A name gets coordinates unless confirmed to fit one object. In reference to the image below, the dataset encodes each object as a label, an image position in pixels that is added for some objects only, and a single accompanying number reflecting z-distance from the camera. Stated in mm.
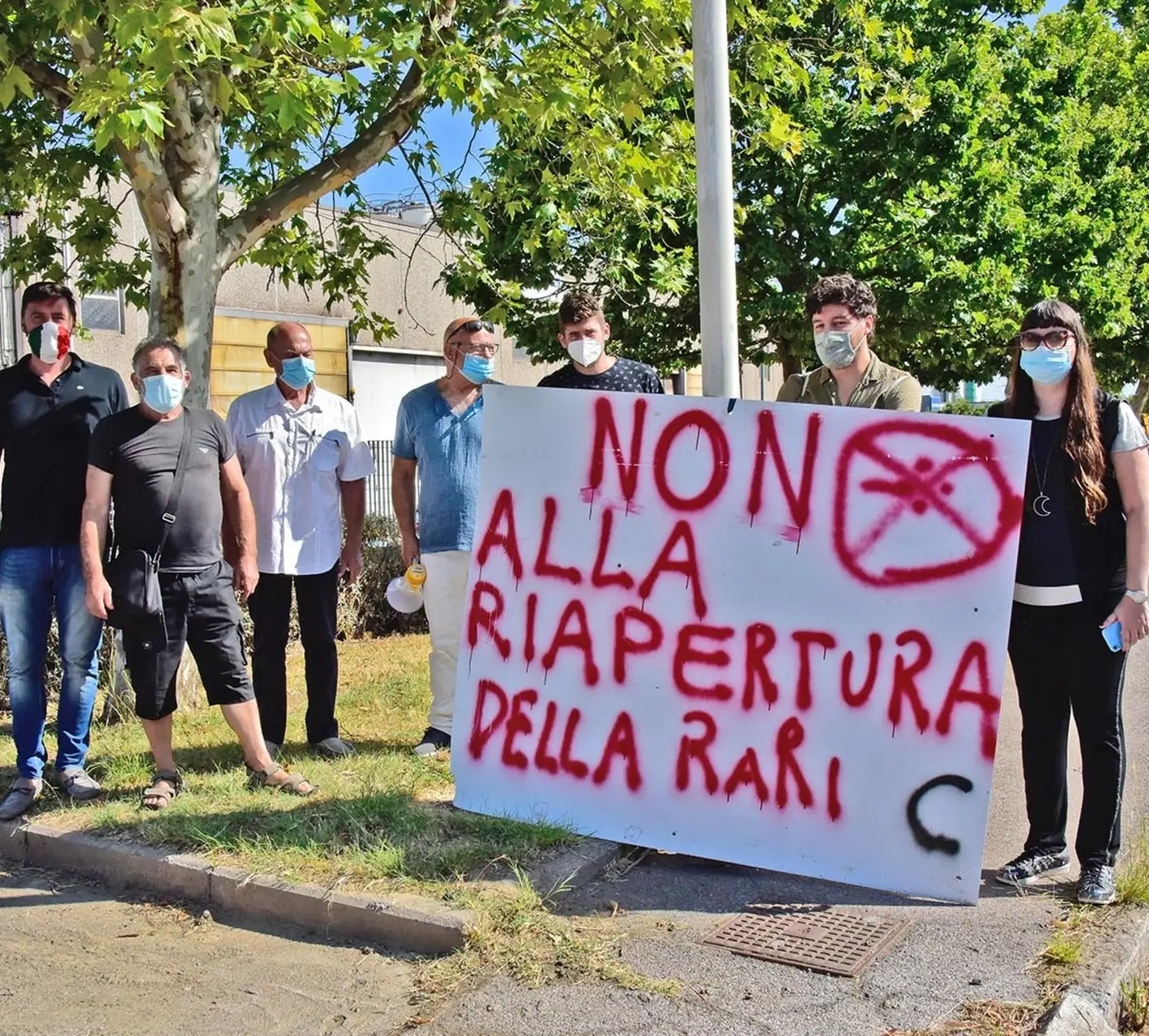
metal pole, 4652
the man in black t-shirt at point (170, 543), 4645
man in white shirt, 5508
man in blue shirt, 5473
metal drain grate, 3514
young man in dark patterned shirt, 5012
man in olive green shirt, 4352
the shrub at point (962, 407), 35866
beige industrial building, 16620
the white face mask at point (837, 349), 4352
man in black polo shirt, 4945
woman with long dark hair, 3857
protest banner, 3893
